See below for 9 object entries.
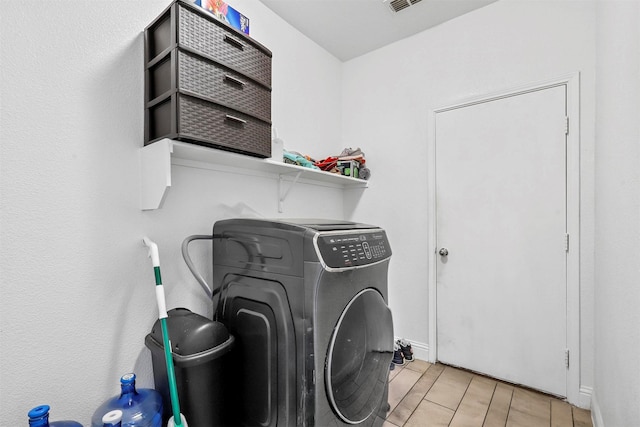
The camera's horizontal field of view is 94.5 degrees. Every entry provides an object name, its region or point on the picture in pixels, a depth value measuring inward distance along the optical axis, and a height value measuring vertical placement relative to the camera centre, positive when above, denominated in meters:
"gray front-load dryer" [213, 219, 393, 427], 1.15 -0.46
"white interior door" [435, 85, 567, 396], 1.96 -0.19
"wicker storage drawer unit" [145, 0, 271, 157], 1.22 +0.59
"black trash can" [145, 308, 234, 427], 1.16 -0.62
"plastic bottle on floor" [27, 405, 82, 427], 0.92 -0.64
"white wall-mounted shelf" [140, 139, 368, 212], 1.28 +0.28
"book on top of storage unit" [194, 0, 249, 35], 1.35 +0.98
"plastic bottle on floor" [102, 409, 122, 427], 0.94 -0.68
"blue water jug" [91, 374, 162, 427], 1.07 -0.74
